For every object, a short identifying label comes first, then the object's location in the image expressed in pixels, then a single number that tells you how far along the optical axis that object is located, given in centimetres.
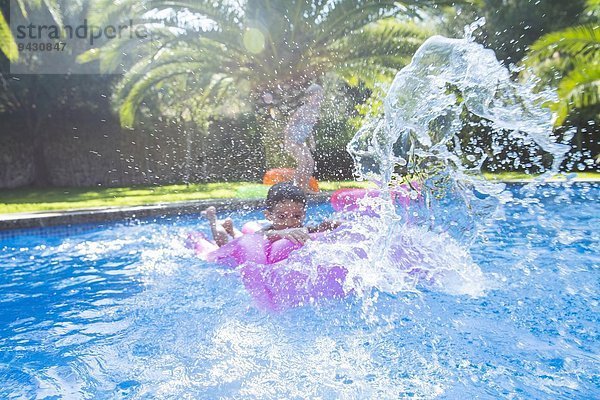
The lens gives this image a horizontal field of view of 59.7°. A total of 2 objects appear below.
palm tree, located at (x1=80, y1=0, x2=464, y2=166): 987
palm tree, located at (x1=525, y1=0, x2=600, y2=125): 793
